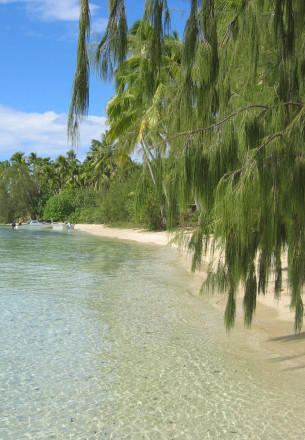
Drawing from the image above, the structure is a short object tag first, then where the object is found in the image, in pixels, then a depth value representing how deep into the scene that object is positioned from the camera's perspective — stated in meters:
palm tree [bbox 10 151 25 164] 64.50
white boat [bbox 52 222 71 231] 44.66
